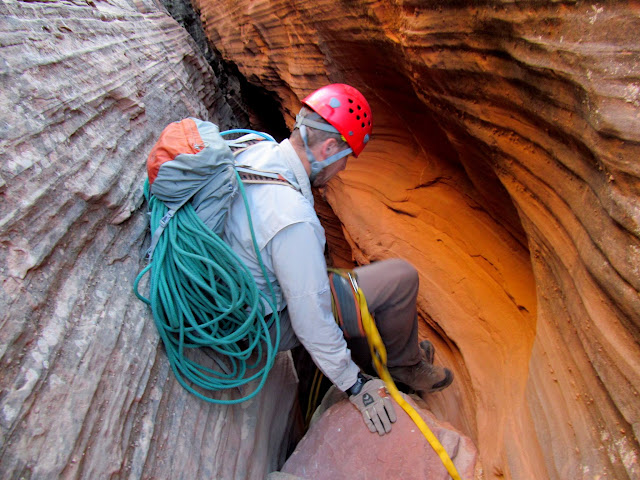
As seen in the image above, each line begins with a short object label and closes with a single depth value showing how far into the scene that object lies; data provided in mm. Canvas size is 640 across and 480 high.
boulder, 1877
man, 1714
